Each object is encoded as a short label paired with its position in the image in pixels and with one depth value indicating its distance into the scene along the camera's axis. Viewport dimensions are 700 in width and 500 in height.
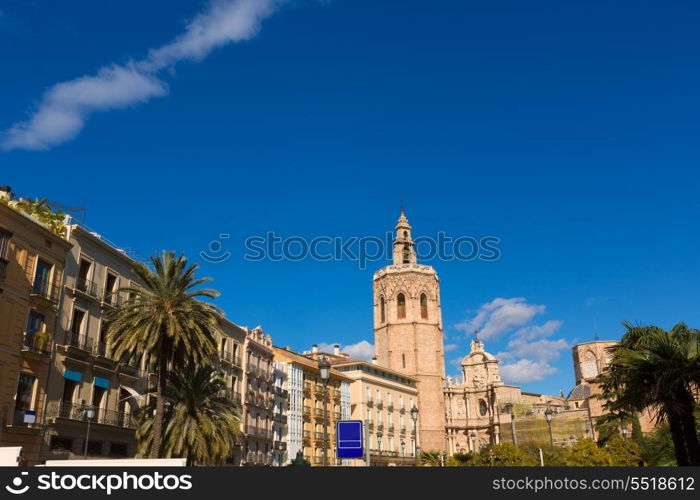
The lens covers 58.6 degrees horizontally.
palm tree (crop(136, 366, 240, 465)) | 33.19
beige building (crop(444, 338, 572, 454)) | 98.88
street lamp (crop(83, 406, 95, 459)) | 30.90
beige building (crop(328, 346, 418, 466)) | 79.94
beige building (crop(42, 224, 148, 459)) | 31.05
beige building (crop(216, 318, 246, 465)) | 50.19
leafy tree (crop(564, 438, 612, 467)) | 43.75
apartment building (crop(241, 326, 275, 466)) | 54.22
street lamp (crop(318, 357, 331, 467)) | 22.31
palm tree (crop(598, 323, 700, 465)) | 20.41
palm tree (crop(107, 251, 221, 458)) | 30.30
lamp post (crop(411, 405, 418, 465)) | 85.41
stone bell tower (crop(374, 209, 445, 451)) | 96.81
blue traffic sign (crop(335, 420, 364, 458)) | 16.44
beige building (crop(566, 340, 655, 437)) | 106.12
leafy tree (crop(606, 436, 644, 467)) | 43.66
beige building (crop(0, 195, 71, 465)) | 27.41
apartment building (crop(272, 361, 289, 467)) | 60.84
